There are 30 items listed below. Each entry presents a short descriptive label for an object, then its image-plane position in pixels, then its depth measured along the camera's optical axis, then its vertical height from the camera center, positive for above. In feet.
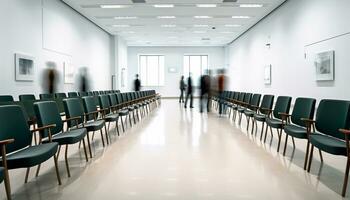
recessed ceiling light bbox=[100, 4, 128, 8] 33.88 +10.22
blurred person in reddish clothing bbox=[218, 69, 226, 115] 37.65 +1.05
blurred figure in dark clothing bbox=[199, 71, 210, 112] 38.01 +0.76
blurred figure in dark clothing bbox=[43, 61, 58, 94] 29.19 +1.26
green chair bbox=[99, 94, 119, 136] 18.83 -1.28
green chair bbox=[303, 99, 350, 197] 9.64 -1.51
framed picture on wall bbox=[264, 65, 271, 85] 36.69 +2.17
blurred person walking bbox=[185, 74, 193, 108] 44.50 +0.57
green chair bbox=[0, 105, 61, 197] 8.03 -1.84
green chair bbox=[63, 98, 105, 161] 13.85 -1.28
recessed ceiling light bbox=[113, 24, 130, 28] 45.55 +10.61
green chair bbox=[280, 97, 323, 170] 13.11 -1.30
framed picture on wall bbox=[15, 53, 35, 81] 23.85 +2.03
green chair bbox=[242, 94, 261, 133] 22.54 -1.25
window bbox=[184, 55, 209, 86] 74.28 +7.29
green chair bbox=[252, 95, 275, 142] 19.07 -1.22
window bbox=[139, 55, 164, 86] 74.13 +5.94
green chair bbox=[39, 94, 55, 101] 23.36 -0.52
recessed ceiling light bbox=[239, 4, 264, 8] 33.30 +10.20
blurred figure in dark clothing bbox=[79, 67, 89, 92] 38.81 +1.43
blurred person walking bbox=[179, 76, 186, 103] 56.34 +0.94
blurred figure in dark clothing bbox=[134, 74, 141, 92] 54.75 +1.04
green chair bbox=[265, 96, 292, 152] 15.83 -1.21
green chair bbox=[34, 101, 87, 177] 10.85 -1.42
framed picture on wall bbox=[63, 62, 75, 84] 33.81 +2.18
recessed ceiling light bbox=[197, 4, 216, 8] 33.25 +10.18
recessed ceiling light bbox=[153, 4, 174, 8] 33.31 +10.16
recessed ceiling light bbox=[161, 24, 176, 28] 45.29 +10.57
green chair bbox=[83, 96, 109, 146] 16.30 -1.21
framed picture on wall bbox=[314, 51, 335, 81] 21.59 +2.07
